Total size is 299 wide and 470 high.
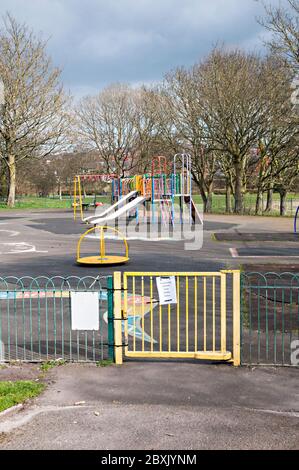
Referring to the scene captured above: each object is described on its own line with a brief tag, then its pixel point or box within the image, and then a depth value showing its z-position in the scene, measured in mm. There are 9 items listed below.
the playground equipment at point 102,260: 14156
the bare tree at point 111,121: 51000
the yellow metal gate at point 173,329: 6469
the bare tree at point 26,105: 41000
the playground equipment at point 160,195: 26500
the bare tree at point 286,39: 28531
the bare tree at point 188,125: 35906
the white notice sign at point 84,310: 6590
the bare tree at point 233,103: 32812
